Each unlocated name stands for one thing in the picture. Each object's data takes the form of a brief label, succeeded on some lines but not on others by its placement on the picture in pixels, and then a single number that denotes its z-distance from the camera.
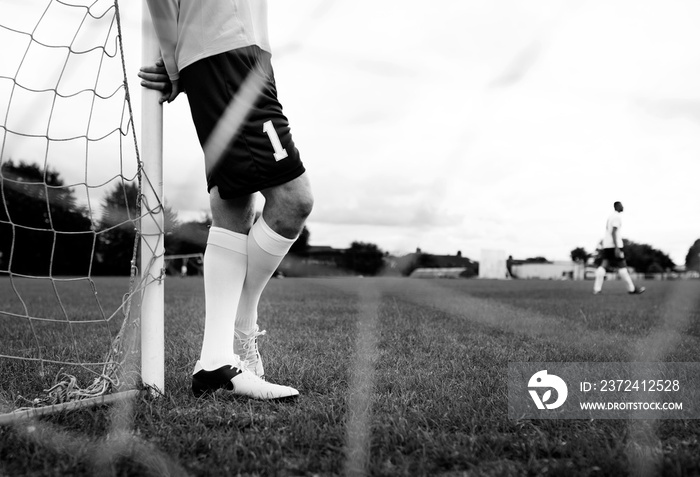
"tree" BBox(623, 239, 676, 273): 41.09
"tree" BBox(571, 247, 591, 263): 52.91
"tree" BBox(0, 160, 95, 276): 21.70
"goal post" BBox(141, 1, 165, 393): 1.82
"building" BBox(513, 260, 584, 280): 41.01
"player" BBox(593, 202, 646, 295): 9.48
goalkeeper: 1.73
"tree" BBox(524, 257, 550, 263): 44.96
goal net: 1.84
